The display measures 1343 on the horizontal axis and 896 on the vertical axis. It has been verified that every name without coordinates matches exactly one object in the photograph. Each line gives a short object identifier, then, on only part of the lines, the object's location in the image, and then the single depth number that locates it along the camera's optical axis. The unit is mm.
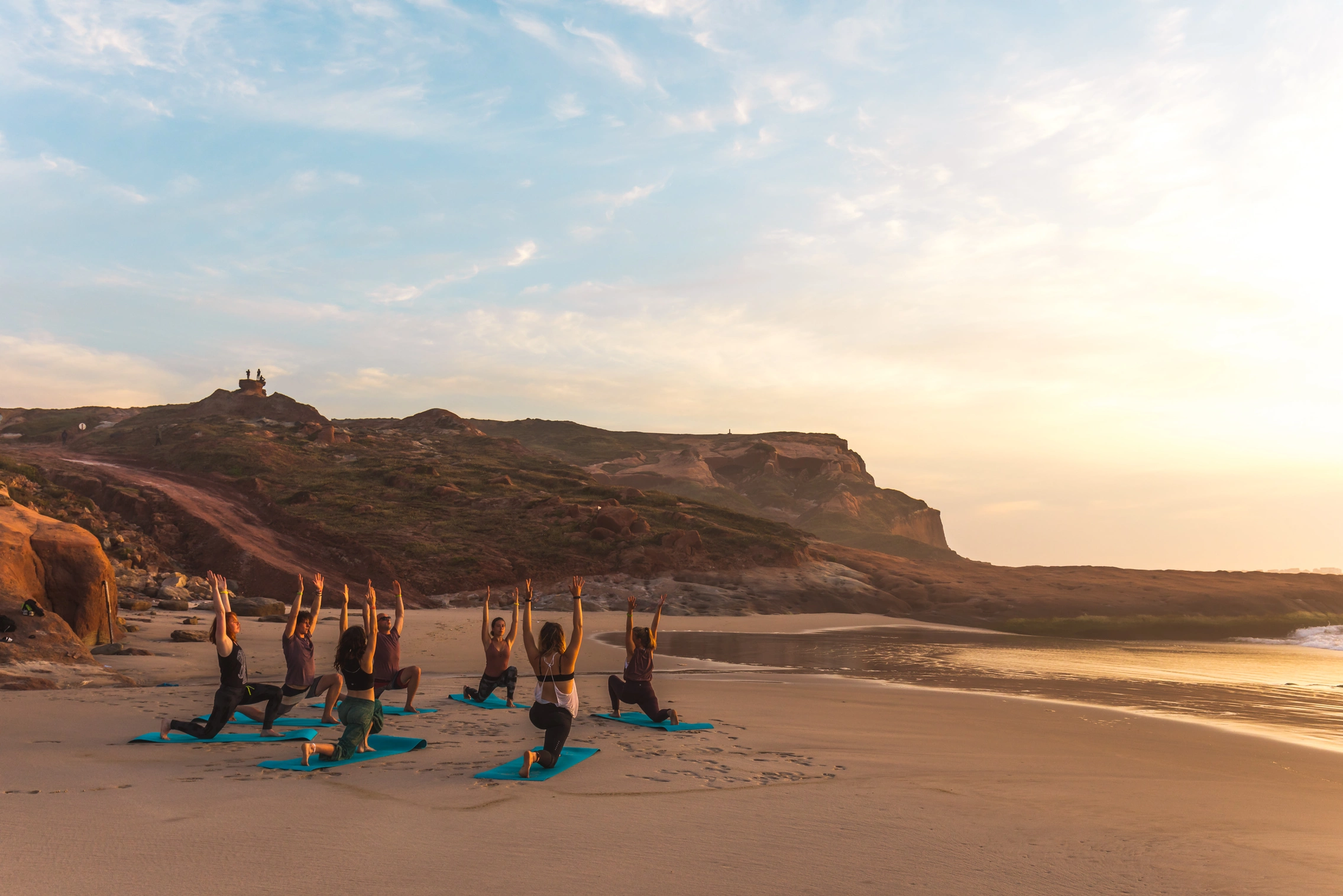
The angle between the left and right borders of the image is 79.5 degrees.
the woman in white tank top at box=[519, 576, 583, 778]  7535
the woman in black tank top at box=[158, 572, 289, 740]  8383
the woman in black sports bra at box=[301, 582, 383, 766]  7750
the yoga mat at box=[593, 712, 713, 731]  10227
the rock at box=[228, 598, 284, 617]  25172
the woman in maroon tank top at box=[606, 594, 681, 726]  10508
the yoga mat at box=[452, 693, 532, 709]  11875
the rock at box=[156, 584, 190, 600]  27406
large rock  14953
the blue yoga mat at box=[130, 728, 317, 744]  8258
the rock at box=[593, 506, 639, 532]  52719
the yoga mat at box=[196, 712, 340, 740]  9773
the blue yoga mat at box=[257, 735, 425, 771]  7383
